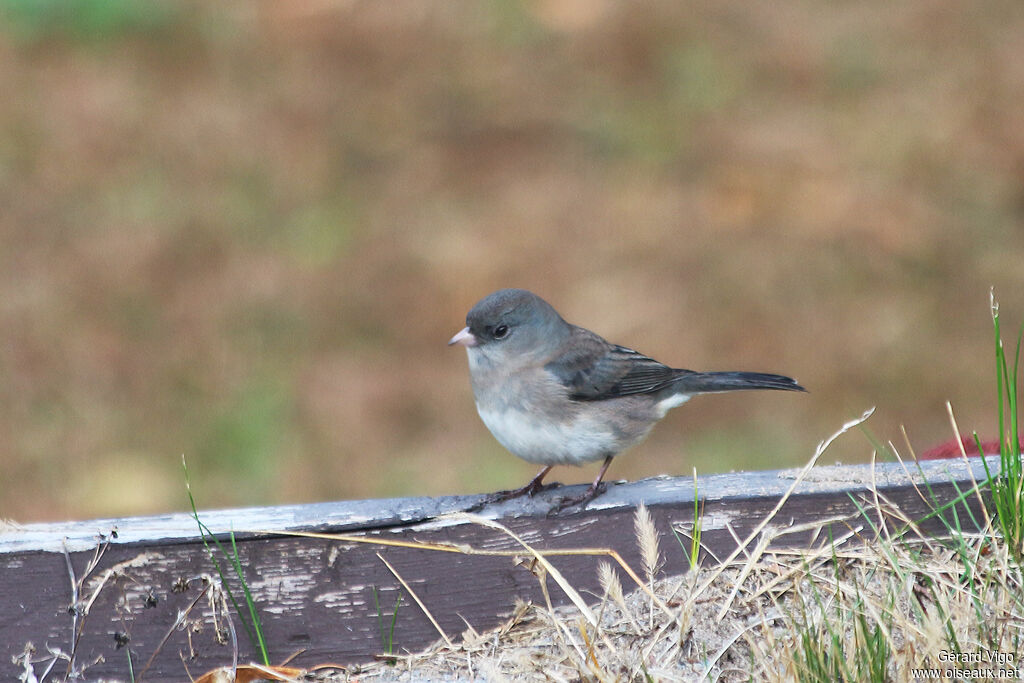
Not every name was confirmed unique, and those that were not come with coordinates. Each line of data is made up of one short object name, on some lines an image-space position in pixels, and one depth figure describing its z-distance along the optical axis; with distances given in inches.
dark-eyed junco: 213.3
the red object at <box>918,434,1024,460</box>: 199.8
